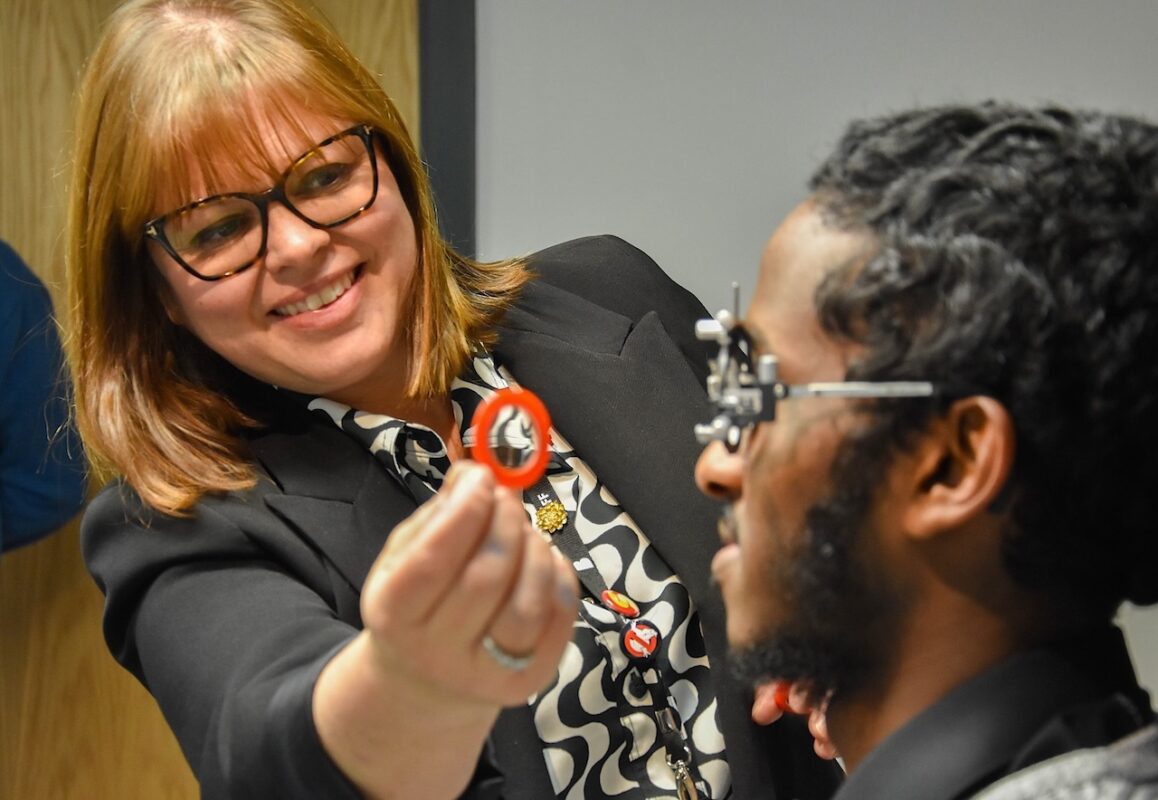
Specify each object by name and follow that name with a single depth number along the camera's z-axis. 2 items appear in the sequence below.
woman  1.21
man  0.85
